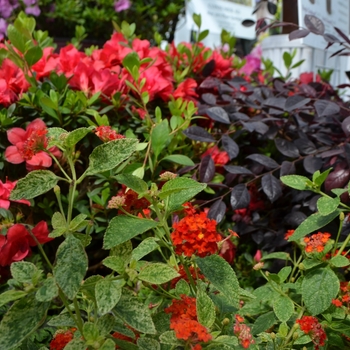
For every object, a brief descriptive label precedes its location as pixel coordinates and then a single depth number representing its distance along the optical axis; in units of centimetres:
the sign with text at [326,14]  163
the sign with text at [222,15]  221
